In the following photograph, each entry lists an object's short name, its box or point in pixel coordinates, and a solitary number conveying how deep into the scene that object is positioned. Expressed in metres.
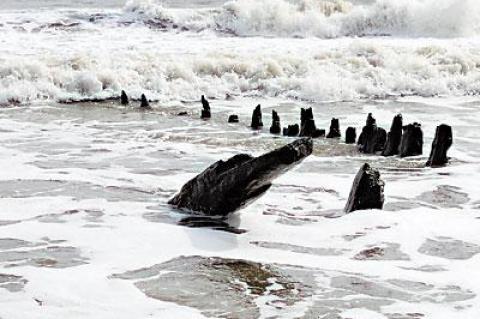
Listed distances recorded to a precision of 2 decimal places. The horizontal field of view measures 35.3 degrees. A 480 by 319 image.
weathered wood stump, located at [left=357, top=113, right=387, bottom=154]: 12.16
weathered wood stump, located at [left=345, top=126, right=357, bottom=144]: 12.87
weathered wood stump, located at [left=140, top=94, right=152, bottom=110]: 16.86
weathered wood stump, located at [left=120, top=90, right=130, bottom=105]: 17.38
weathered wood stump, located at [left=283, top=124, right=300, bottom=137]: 13.47
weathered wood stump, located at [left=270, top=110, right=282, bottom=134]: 13.71
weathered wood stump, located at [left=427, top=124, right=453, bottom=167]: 10.97
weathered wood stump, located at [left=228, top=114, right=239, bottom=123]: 14.88
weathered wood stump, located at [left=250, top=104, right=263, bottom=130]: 14.15
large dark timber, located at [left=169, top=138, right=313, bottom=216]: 7.10
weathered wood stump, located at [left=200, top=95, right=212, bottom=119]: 15.46
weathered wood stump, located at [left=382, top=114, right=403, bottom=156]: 11.99
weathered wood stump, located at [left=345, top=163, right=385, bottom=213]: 8.05
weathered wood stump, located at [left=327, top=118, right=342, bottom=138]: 13.41
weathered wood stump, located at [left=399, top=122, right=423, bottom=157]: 11.76
